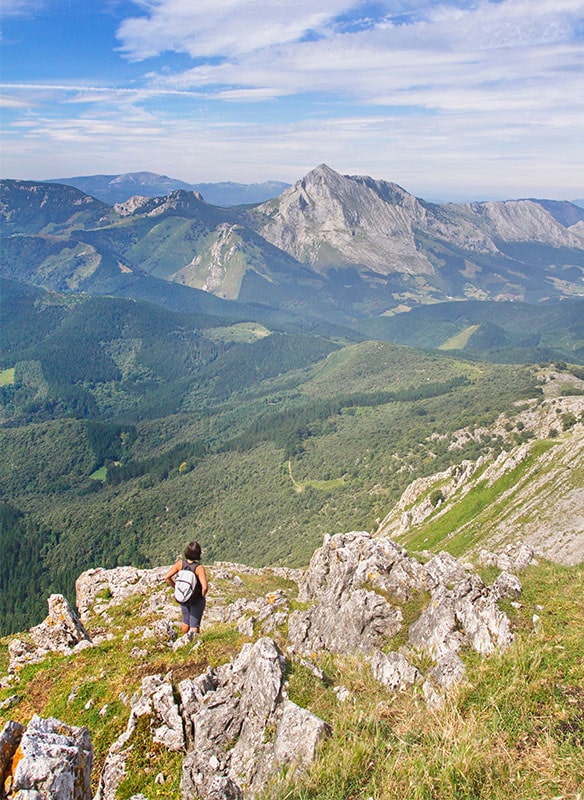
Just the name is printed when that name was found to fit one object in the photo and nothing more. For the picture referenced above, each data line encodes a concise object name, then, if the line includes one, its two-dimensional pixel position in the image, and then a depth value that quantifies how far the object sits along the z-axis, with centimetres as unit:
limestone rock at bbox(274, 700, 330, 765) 1203
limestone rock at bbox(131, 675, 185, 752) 1428
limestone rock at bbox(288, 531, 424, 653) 2316
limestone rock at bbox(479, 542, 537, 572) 3049
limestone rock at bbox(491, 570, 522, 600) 2175
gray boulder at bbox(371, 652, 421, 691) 1653
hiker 2059
